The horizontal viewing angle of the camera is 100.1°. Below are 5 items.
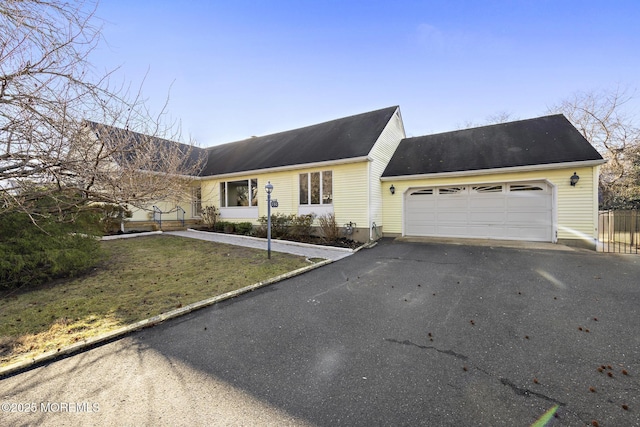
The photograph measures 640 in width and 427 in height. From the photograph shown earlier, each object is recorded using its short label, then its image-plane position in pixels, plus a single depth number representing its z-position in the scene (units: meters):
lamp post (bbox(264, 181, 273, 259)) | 8.41
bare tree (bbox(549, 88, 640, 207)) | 17.39
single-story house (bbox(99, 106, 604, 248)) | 9.58
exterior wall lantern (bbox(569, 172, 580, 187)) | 9.21
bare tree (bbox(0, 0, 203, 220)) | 3.37
